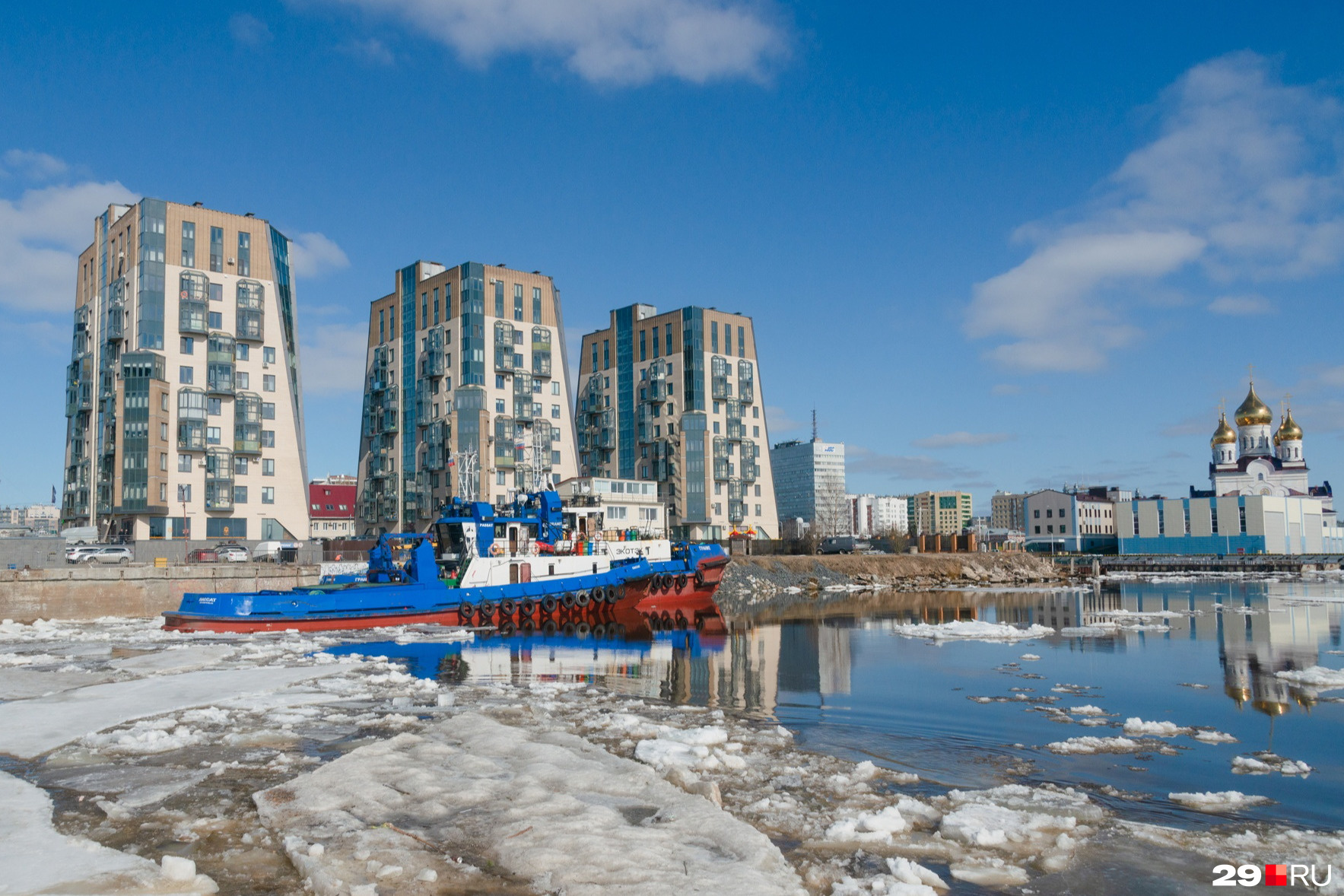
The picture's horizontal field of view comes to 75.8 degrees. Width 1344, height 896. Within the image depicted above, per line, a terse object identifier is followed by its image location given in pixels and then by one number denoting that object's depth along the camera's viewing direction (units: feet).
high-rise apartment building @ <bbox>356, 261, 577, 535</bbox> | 251.19
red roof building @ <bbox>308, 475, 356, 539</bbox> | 407.23
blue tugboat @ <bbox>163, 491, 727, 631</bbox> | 104.53
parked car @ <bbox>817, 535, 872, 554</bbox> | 278.46
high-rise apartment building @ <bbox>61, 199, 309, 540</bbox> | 199.21
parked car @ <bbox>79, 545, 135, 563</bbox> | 157.14
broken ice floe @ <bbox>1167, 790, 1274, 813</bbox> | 34.47
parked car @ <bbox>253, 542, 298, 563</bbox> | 178.40
